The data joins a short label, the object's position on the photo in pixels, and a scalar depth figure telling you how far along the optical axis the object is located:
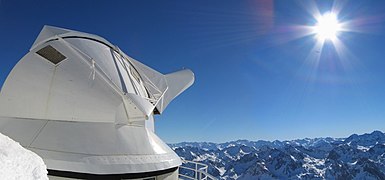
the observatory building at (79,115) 7.78
